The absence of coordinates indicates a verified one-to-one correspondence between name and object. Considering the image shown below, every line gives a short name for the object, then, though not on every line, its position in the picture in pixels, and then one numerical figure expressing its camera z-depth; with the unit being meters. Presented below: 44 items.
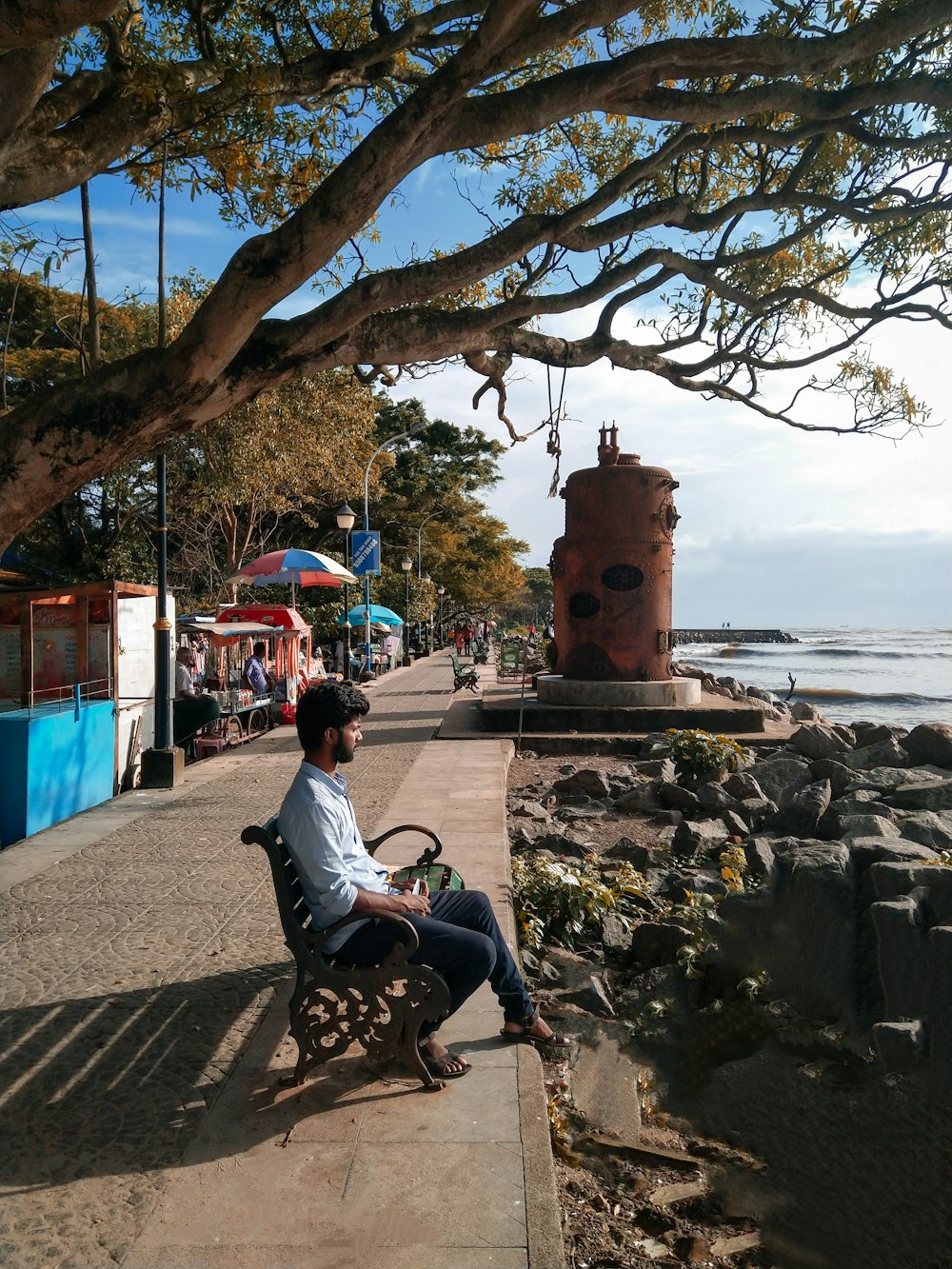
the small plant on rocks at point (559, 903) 6.15
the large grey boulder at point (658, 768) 11.51
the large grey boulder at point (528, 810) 9.83
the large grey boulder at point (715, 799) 10.18
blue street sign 24.56
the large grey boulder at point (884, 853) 6.50
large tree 4.96
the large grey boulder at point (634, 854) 8.07
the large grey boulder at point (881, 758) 12.54
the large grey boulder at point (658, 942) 5.98
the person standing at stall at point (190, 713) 14.45
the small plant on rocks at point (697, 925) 5.80
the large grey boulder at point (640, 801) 10.48
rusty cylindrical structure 15.64
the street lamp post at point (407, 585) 36.22
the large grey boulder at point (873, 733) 14.37
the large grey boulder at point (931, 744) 12.51
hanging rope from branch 10.17
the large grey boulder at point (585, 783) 11.15
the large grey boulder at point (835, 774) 11.12
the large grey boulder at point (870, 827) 8.00
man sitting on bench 3.77
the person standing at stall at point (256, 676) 17.92
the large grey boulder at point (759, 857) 7.55
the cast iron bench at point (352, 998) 3.72
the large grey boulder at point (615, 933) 6.24
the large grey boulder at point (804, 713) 18.17
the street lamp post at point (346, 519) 24.14
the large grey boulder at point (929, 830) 8.14
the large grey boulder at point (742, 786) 10.78
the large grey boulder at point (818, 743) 13.62
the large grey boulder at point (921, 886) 5.42
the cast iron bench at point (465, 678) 23.94
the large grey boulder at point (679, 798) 10.41
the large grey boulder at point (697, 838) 8.54
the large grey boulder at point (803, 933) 5.55
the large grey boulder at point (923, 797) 9.66
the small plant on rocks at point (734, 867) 7.13
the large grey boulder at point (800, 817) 9.14
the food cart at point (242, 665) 15.95
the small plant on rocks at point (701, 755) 11.68
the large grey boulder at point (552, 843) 8.39
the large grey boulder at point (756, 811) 9.78
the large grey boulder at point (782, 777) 11.27
